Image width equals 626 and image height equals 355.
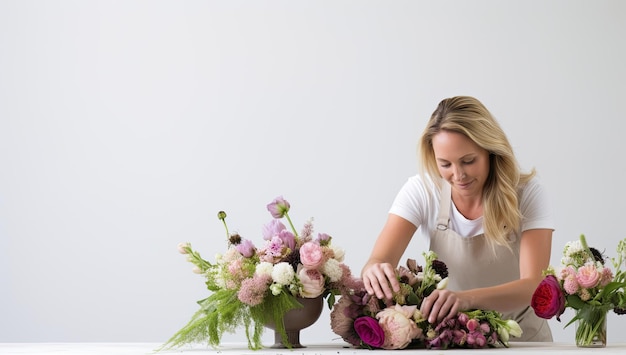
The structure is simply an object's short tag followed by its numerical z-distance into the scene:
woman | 2.91
